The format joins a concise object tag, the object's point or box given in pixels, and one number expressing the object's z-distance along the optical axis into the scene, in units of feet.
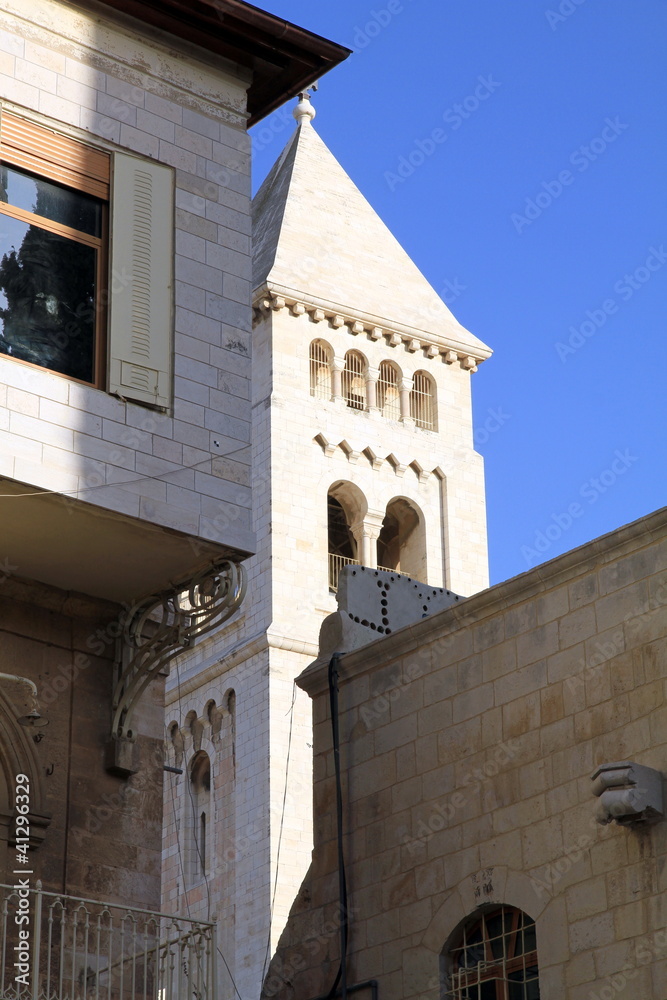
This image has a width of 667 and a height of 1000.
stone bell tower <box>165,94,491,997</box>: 138.10
